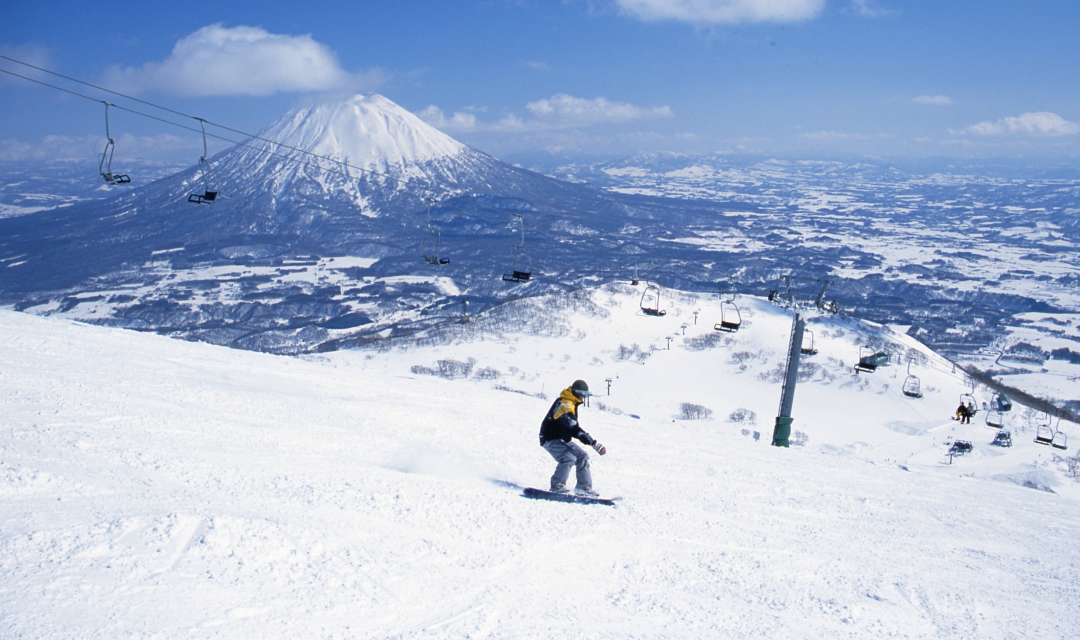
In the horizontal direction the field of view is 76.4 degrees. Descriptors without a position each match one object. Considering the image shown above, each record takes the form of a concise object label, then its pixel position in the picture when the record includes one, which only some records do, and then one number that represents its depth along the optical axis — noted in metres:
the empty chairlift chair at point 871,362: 32.60
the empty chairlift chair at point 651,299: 104.43
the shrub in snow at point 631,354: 92.50
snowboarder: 9.85
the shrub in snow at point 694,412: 71.69
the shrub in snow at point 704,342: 95.81
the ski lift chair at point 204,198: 26.95
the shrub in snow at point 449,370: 79.62
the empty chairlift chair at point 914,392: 39.28
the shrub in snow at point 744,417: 69.41
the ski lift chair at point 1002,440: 58.34
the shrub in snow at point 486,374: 79.74
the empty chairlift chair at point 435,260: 33.81
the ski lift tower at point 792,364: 25.59
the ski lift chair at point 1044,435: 44.92
